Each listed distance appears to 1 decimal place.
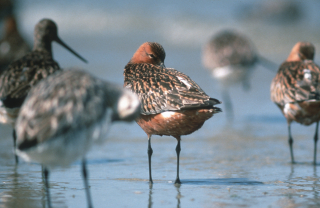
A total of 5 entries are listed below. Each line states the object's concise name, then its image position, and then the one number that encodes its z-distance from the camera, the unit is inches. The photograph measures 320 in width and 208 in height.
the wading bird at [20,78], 472.1
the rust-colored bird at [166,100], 390.6
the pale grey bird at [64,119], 298.7
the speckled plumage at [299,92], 524.8
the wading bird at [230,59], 968.9
